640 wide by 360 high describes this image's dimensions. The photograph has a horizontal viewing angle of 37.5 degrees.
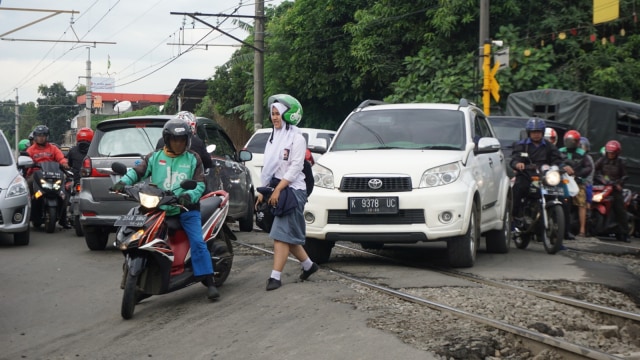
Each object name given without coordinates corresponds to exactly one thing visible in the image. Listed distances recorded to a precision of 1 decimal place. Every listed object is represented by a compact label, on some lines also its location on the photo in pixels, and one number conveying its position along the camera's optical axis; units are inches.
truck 858.1
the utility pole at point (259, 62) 1261.1
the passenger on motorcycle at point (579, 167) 642.2
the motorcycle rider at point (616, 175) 656.4
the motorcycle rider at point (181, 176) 319.5
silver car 528.7
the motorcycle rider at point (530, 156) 515.2
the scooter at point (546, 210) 483.2
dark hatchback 488.1
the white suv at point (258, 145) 784.9
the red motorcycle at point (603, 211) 660.7
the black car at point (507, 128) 674.8
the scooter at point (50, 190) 622.5
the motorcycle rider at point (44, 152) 645.9
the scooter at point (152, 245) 300.5
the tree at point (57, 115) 4756.4
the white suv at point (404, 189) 381.7
